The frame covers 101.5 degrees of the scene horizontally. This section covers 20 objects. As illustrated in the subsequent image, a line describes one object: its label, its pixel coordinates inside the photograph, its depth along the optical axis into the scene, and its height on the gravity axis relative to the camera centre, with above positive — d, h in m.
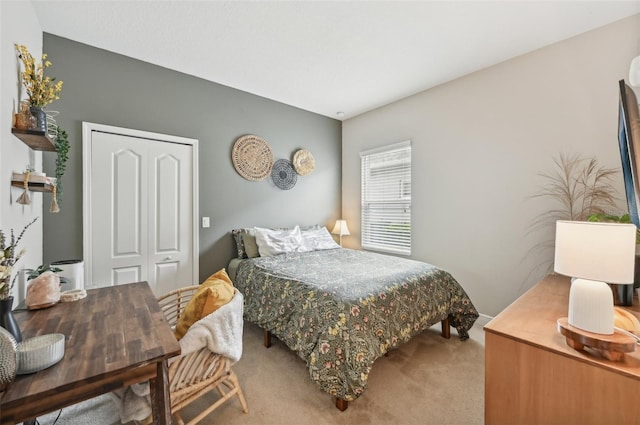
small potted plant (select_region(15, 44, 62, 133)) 1.54 +0.76
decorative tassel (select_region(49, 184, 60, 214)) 1.71 +0.05
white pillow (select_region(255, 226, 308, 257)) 2.99 -0.36
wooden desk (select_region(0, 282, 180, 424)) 0.77 -0.51
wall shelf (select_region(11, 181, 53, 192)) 1.50 +0.16
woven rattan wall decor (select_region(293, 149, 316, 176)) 3.78 +0.74
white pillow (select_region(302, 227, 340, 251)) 3.39 -0.37
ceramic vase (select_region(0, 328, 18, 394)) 0.75 -0.44
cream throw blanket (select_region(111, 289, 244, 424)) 1.21 -0.65
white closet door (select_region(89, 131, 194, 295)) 2.43 +0.00
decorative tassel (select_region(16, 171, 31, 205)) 1.49 +0.10
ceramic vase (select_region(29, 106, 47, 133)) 1.53 +0.57
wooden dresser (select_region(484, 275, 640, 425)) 0.92 -0.65
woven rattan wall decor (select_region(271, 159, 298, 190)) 3.60 +0.52
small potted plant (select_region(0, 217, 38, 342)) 0.92 -0.33
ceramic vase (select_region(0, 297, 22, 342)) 0.94 -0.39
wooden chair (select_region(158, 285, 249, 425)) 1.27 -0.86
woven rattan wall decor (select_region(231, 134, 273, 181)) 3.25 +0.70
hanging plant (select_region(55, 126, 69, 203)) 1.87 +0.42
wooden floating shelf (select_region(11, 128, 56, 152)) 1.48 +0.44
